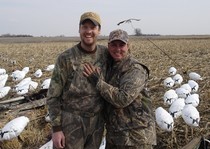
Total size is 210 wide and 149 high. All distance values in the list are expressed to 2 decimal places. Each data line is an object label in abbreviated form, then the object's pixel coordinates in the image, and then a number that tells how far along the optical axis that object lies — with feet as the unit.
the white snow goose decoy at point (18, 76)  32.60
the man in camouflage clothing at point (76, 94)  10.89
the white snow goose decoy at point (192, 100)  19.44
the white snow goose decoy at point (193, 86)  24.52
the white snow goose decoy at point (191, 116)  15.90
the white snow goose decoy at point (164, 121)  15.83
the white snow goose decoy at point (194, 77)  29.89
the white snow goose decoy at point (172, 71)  33.63
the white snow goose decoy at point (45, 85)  26.51
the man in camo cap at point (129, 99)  10.35
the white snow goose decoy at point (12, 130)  16.07
